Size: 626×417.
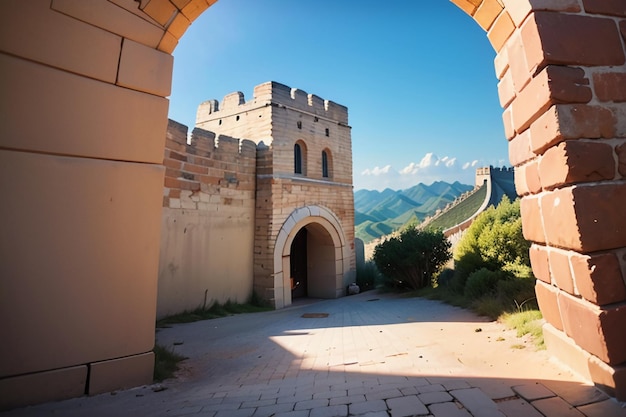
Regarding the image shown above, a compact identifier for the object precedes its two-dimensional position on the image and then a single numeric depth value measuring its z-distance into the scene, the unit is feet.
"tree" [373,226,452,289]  30.71
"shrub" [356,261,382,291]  38.52
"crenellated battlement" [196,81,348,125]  30.35
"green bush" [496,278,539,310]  13.17
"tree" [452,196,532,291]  20.15
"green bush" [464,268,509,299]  18.01
